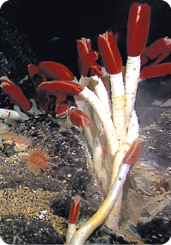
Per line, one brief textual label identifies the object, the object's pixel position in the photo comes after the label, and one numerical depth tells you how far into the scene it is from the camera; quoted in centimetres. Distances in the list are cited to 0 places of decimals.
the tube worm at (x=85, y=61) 95
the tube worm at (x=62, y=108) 119
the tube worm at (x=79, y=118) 99
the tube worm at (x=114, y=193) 87
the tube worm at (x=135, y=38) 89
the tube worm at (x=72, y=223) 85
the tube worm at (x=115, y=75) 94
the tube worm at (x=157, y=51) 98
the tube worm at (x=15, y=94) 139
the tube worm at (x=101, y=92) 109
